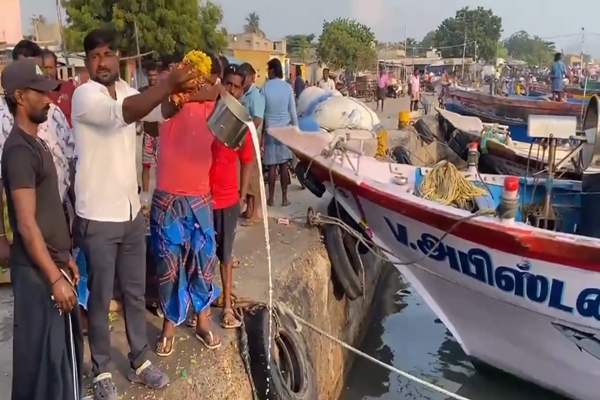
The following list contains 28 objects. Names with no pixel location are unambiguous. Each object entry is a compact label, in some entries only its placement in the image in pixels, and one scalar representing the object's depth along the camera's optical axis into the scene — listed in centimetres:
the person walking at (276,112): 676
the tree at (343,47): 3616
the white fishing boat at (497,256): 455
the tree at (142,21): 2128
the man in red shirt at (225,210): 386
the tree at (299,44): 4674
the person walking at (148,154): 624
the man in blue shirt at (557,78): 1705
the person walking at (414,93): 2112
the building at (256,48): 3216
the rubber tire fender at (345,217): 618
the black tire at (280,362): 373
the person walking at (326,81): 1387
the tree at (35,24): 2855
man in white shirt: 293
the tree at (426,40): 9638
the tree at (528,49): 9606
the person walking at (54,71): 466
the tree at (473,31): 7237
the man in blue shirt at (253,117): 562
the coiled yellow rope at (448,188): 541
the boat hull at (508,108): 1448
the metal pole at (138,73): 1603
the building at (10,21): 2361
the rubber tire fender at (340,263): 576
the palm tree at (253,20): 7162
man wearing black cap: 256
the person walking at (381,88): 2131
